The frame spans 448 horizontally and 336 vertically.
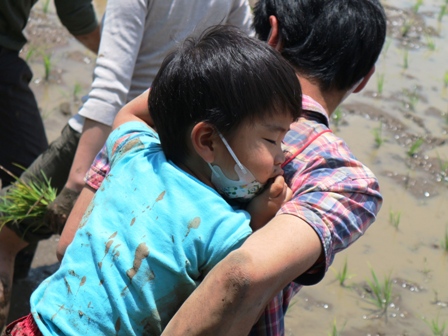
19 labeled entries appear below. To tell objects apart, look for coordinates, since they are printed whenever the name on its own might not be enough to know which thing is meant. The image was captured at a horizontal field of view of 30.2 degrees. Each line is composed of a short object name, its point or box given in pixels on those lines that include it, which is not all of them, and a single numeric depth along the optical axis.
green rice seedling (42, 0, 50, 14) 5.43
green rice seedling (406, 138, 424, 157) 4.42
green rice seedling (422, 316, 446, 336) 3.21
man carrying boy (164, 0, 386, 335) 1.50
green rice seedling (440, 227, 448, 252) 3.83
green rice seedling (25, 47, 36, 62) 4.70
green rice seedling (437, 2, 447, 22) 6.09
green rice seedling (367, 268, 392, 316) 3.44
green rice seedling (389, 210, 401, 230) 3.97
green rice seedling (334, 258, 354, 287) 3.56
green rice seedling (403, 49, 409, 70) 5.38
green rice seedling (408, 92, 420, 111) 4.97
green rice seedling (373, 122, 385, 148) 4.56
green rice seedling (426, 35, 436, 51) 5.64
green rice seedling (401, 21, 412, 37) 5.86
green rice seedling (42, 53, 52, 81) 4.75
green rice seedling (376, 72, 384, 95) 5.00
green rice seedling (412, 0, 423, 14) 6.17
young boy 1.62
